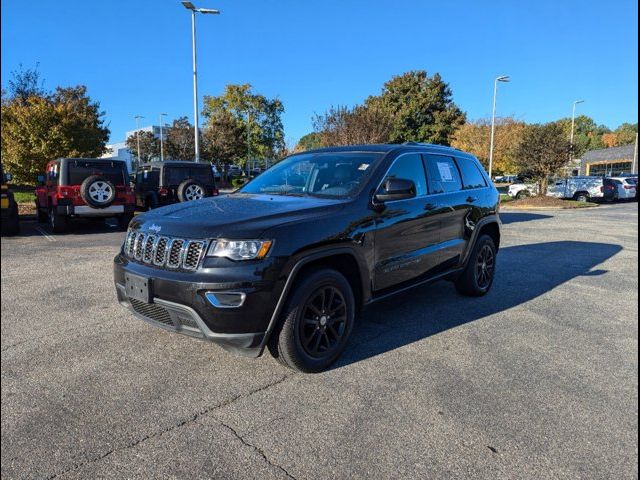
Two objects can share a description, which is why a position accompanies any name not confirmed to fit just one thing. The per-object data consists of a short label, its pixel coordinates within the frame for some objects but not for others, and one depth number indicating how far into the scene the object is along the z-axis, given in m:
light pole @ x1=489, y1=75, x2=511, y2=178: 29.30
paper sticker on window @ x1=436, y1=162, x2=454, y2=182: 4.83
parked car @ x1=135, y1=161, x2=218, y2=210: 12.75
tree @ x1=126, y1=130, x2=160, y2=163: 59.59
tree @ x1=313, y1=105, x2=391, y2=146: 19.45
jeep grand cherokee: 2.90
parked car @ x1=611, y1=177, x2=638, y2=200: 27.53
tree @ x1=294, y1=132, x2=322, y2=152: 22.40
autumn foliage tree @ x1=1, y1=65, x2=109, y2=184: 17.17
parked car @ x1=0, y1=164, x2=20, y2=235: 7.92
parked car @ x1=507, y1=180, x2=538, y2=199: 28.23
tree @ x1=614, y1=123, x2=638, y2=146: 76.68
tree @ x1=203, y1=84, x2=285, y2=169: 43.47
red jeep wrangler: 9.88
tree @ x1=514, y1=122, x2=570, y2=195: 23.56
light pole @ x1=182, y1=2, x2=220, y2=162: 18.08
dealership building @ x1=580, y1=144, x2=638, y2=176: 50.31
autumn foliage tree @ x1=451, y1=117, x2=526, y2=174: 42.38
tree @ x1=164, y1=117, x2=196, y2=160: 49.53
